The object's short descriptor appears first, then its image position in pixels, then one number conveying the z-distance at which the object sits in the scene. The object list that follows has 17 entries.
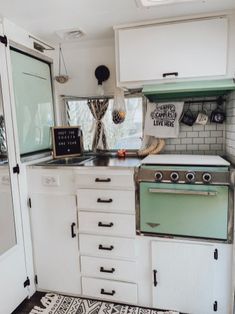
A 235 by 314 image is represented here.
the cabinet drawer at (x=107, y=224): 1.89
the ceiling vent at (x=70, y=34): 2.12
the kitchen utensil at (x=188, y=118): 2.29
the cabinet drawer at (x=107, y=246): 1.91
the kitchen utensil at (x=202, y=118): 2.25
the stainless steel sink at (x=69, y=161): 2.13
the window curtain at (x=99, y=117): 2.58
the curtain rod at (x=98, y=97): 2.46
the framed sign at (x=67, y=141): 2.46
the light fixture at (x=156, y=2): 1.63
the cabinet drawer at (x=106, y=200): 1.87
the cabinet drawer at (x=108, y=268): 1.92
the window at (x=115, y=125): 2.51
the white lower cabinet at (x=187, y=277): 1.76
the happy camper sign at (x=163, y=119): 2.33
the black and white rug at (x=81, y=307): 1.90
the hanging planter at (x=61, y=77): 2.50
